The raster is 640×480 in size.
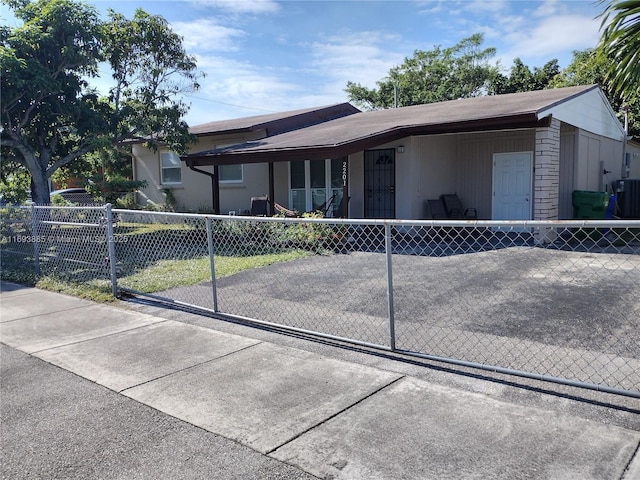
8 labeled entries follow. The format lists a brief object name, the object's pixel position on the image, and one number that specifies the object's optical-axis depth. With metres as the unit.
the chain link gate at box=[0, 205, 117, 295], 7.57
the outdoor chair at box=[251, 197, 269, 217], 14.39
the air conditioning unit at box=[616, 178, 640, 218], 15.41
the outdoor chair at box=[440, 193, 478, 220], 13.34
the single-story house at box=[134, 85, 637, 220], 11.25
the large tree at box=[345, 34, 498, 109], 34.53
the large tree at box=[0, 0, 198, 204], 11.77
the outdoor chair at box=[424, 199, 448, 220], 12.90
